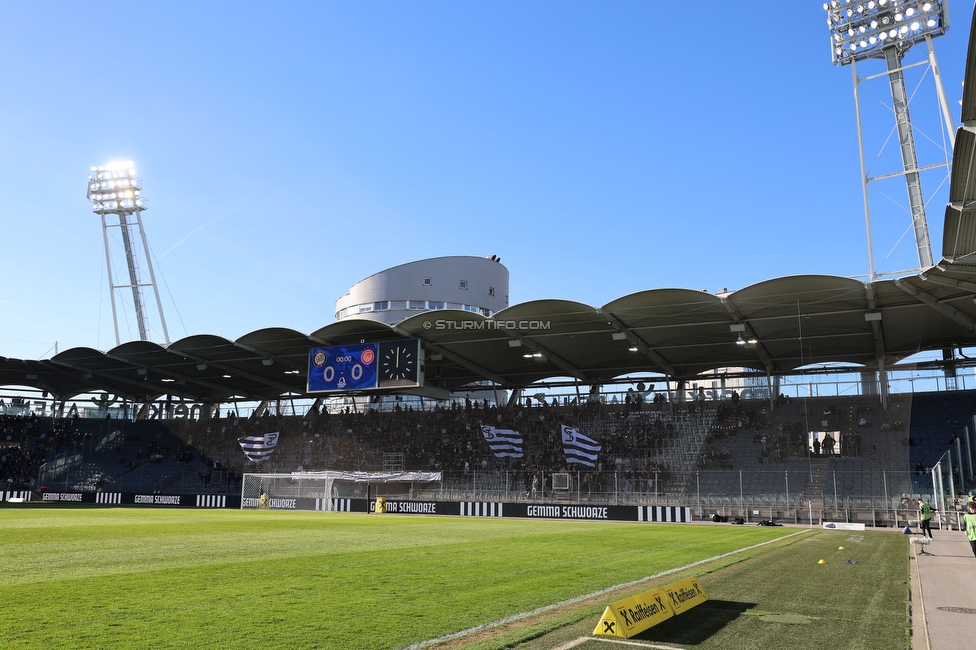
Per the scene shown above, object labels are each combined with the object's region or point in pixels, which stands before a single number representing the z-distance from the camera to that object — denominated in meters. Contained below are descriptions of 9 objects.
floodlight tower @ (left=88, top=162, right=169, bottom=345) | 64.88
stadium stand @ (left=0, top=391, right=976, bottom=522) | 35.94
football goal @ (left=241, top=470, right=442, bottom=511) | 42.78
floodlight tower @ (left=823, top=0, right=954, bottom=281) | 35.56
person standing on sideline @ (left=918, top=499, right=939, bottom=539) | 20.47
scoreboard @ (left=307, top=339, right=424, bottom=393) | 41.53
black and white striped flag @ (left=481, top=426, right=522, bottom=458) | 45.31
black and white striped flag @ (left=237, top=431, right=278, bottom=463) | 49.66
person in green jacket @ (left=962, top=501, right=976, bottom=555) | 14.36
